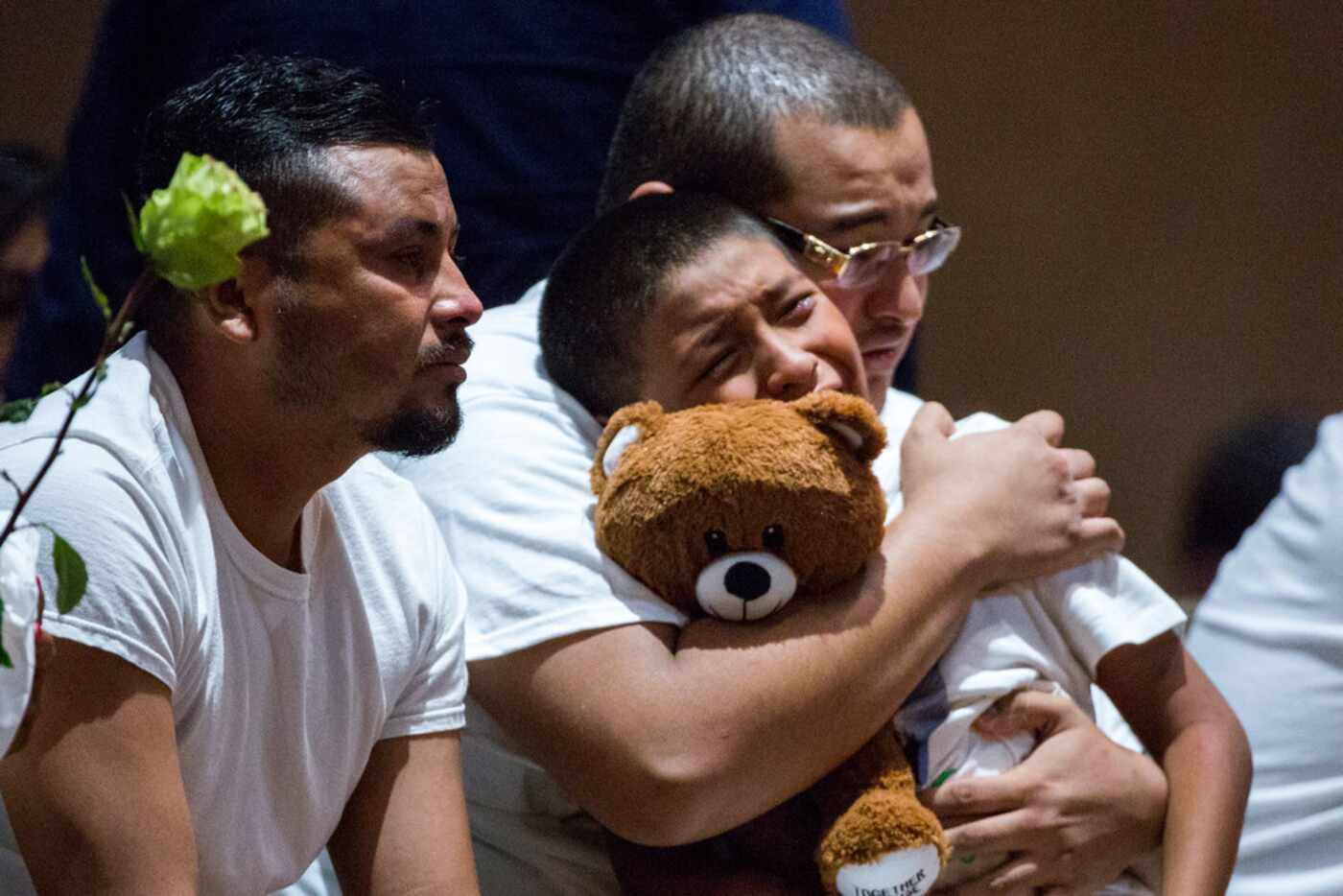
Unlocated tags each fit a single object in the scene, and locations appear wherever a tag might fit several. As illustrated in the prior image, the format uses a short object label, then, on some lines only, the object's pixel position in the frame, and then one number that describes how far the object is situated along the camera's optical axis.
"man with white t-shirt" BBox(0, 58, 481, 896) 4.72
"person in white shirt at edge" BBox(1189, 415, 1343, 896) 5.40
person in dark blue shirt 5.35
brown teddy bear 4.91
